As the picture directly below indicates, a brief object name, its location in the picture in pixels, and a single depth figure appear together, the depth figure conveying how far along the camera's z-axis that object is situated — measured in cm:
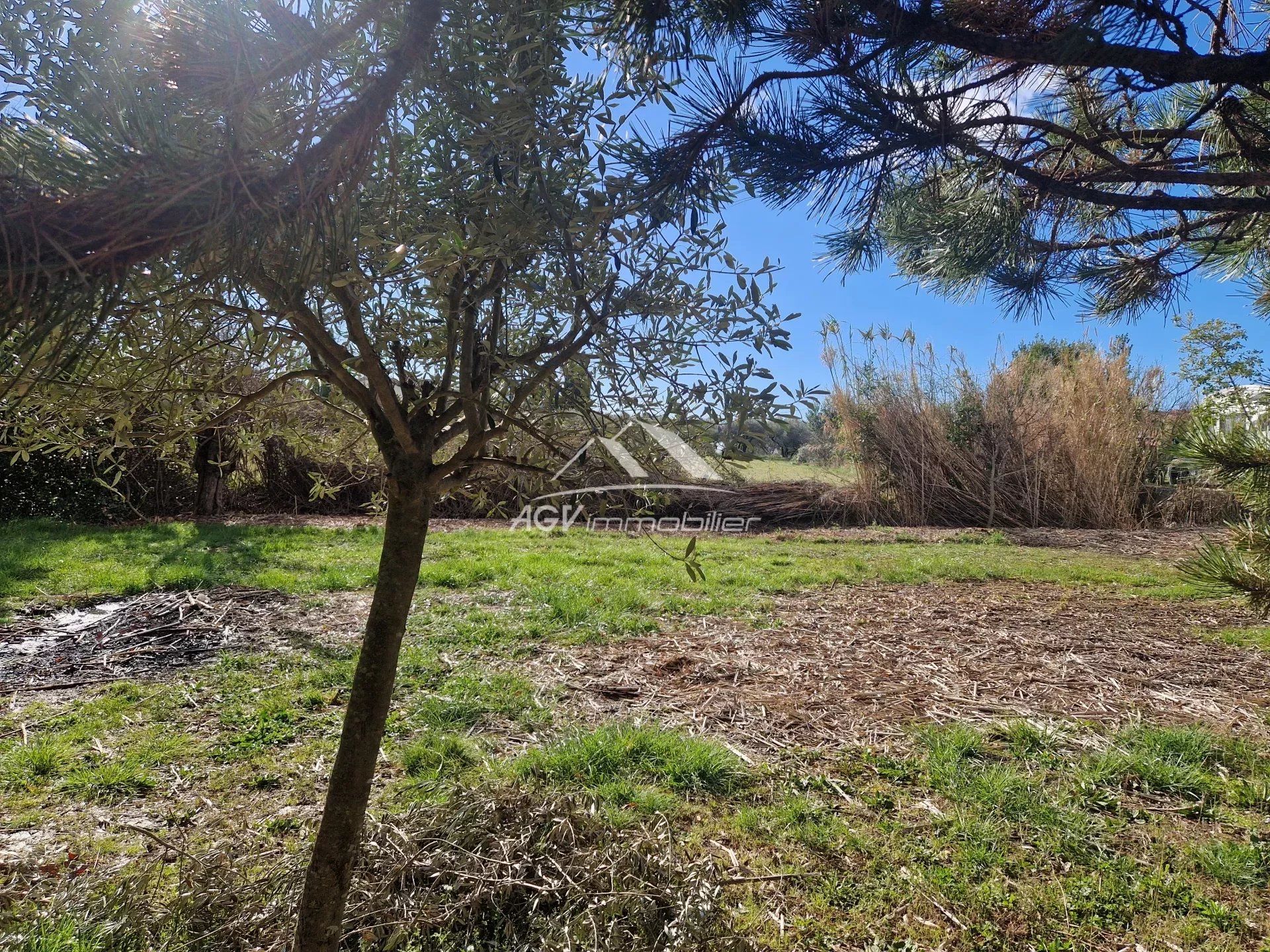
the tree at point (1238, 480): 262
